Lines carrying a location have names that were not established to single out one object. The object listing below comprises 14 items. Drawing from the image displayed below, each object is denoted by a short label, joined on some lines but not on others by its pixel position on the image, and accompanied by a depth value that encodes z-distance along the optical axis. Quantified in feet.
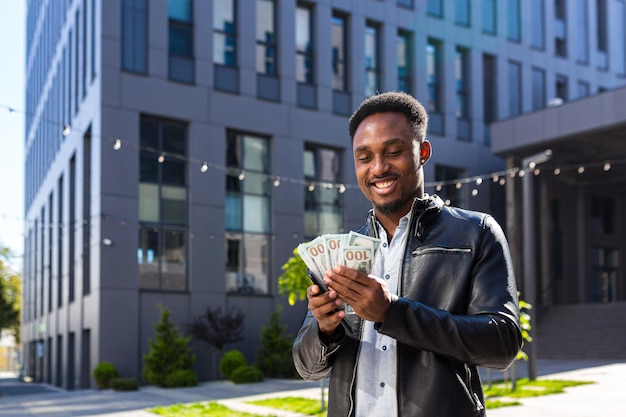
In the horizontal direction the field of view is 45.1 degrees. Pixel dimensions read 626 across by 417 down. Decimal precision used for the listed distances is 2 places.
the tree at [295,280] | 44.11
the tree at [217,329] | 77.51
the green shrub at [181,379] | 72.02
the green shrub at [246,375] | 72.79
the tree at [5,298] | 90.27
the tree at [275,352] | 78.18
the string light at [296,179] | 79.91
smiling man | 6.69
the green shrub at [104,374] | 73.26
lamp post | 56.24
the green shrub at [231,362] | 75.92
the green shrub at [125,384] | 71.61
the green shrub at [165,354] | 73.92
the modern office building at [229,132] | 78.89
